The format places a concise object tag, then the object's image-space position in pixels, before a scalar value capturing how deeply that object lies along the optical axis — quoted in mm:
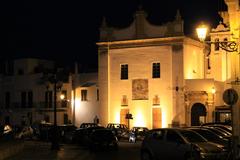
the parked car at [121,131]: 40515
